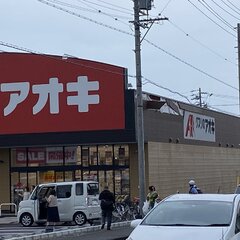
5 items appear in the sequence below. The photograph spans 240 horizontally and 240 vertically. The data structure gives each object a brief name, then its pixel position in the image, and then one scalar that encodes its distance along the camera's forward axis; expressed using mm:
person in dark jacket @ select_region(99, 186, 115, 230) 26750
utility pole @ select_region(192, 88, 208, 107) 96094
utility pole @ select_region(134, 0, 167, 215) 28797
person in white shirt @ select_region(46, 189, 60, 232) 27875
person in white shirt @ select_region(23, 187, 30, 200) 35594
